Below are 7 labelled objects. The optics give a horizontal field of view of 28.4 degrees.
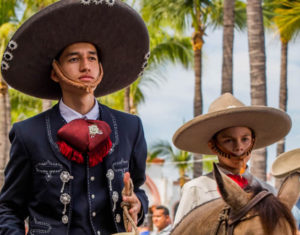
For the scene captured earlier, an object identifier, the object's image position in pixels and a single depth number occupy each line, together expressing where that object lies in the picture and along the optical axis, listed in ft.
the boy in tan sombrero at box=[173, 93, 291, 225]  14.76
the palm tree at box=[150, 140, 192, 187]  119.58
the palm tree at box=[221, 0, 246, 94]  51.67
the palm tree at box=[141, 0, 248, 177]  66.74
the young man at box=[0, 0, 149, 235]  9.71
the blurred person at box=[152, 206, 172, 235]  38.58
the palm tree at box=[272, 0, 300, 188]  52.01
